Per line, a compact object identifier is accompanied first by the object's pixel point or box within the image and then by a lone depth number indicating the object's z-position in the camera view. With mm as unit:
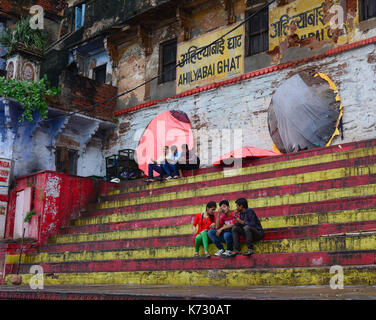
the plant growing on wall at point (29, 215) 11993
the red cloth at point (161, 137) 14125
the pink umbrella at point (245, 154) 10414
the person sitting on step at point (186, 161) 11781
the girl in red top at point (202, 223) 7488
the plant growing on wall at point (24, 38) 14472
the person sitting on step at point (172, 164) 11508
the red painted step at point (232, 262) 5750
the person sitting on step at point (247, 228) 6746
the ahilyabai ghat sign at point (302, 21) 11633
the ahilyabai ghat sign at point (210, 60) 13430
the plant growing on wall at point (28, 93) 13547
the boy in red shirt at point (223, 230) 6961
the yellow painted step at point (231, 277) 5307
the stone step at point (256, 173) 8508
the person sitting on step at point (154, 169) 11734
